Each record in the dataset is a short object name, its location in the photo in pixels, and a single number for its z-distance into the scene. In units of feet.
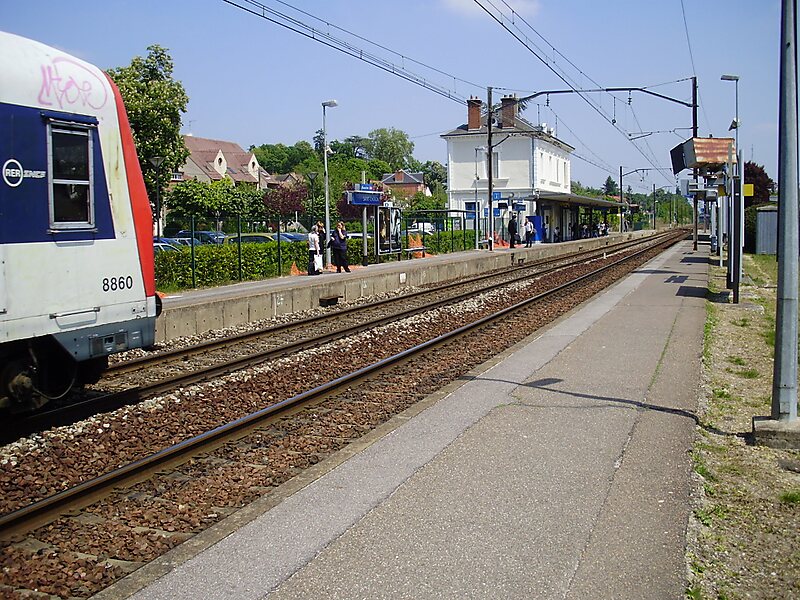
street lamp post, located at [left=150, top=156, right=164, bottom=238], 78.23
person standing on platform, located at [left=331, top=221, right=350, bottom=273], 92.68
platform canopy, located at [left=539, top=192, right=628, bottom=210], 178.54
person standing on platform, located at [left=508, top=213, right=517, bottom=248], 156.66
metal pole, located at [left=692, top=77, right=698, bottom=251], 119.56
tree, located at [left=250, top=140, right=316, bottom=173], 513.45
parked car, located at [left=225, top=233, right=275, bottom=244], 99.35
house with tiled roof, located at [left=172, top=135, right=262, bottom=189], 332.60
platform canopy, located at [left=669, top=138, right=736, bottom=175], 80.23
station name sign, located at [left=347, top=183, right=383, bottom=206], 101.04
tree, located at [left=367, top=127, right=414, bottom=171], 487.61
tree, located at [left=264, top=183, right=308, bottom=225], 251.80
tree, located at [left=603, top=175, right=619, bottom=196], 523.54
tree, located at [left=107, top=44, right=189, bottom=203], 128.77
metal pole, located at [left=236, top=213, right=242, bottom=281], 80.33
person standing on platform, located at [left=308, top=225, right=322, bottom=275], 88.48
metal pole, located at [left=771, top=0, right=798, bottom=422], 23.41
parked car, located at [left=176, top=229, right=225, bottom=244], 122.76
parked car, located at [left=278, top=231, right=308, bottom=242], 125.54
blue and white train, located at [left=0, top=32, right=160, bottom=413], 23.09
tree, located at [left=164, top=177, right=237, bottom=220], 189.67
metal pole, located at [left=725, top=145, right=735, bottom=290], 64.91
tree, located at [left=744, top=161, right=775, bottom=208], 197.26
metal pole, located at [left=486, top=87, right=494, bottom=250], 137.67
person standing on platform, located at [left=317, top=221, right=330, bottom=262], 95.36
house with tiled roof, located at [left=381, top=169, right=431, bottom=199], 418.51
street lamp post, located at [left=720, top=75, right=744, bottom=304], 59.62
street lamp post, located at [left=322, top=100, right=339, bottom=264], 98.88
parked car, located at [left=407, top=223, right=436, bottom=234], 164.66
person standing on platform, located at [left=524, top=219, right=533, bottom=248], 163.36
